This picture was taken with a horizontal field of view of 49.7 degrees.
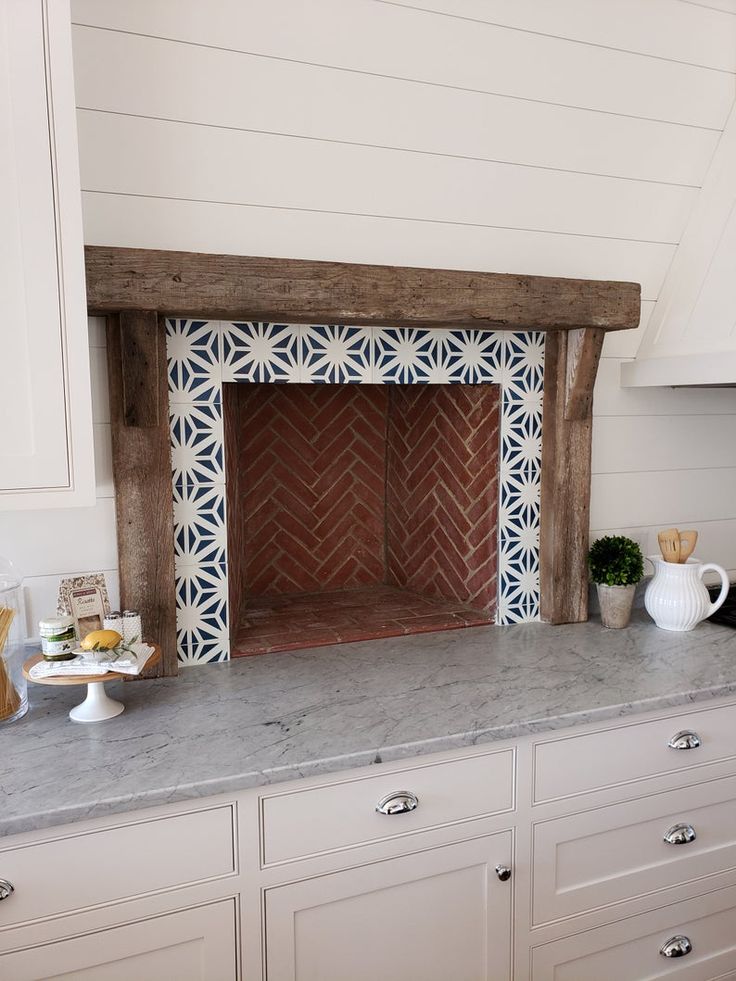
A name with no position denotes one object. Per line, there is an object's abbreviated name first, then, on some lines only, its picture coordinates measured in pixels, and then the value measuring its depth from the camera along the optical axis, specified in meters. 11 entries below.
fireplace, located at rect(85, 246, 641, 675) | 1.60
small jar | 1.47
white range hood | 1.90
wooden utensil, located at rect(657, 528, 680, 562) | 2.01
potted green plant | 2.02
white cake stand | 1.48
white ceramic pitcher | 1.99
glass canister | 1.48
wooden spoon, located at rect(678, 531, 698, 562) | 2.01
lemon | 1.47
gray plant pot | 2.02
